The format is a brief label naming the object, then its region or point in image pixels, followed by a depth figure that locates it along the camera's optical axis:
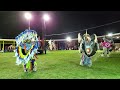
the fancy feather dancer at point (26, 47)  2.35
